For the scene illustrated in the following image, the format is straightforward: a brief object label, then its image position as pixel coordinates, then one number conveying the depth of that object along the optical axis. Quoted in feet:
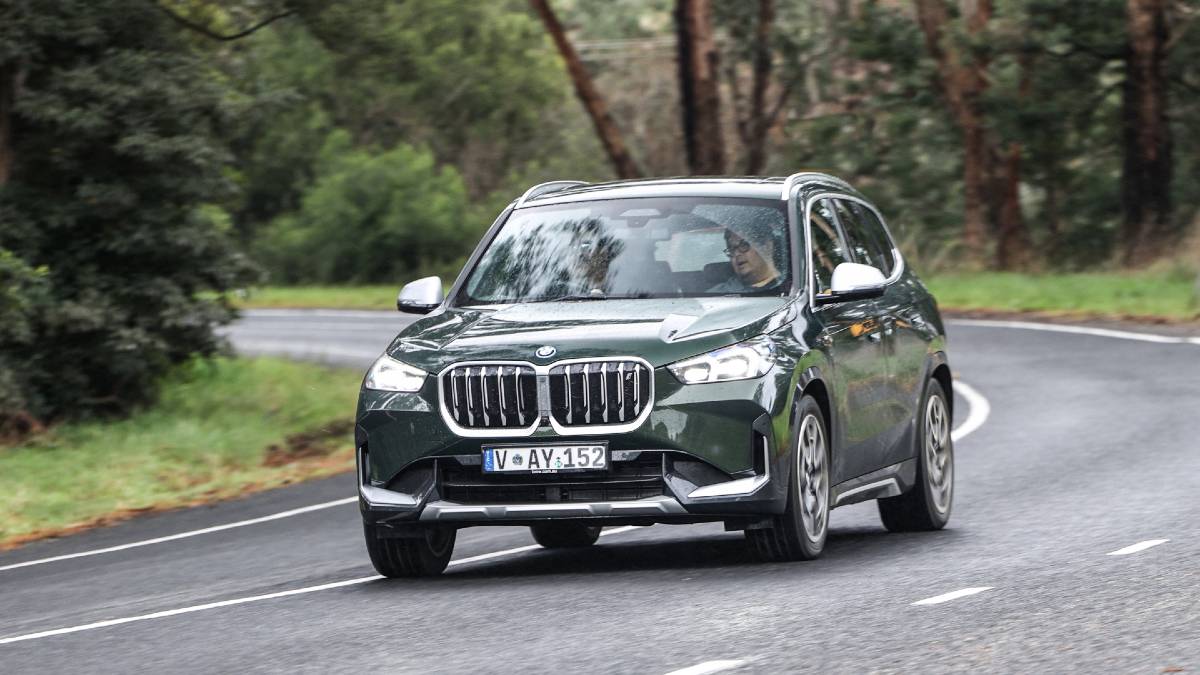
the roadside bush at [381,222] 192.65
